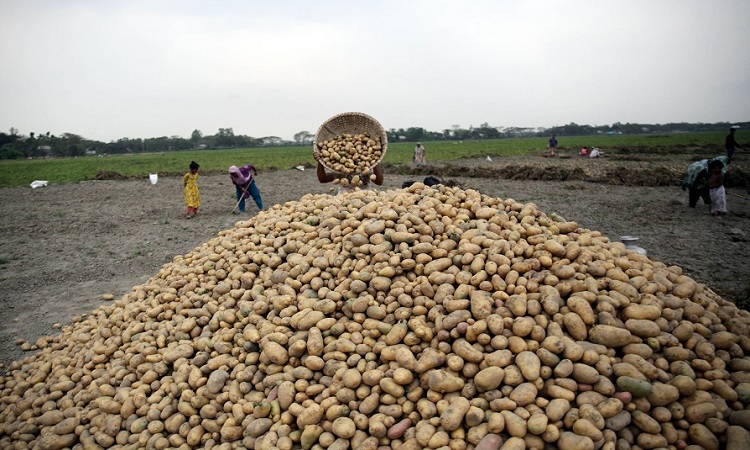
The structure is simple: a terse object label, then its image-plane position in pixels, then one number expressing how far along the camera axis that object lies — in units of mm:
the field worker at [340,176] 7954
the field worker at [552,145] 28184
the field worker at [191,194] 11289
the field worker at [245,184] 11159
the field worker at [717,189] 9227
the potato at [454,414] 2416
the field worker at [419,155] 23327
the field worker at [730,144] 15070
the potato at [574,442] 2244
